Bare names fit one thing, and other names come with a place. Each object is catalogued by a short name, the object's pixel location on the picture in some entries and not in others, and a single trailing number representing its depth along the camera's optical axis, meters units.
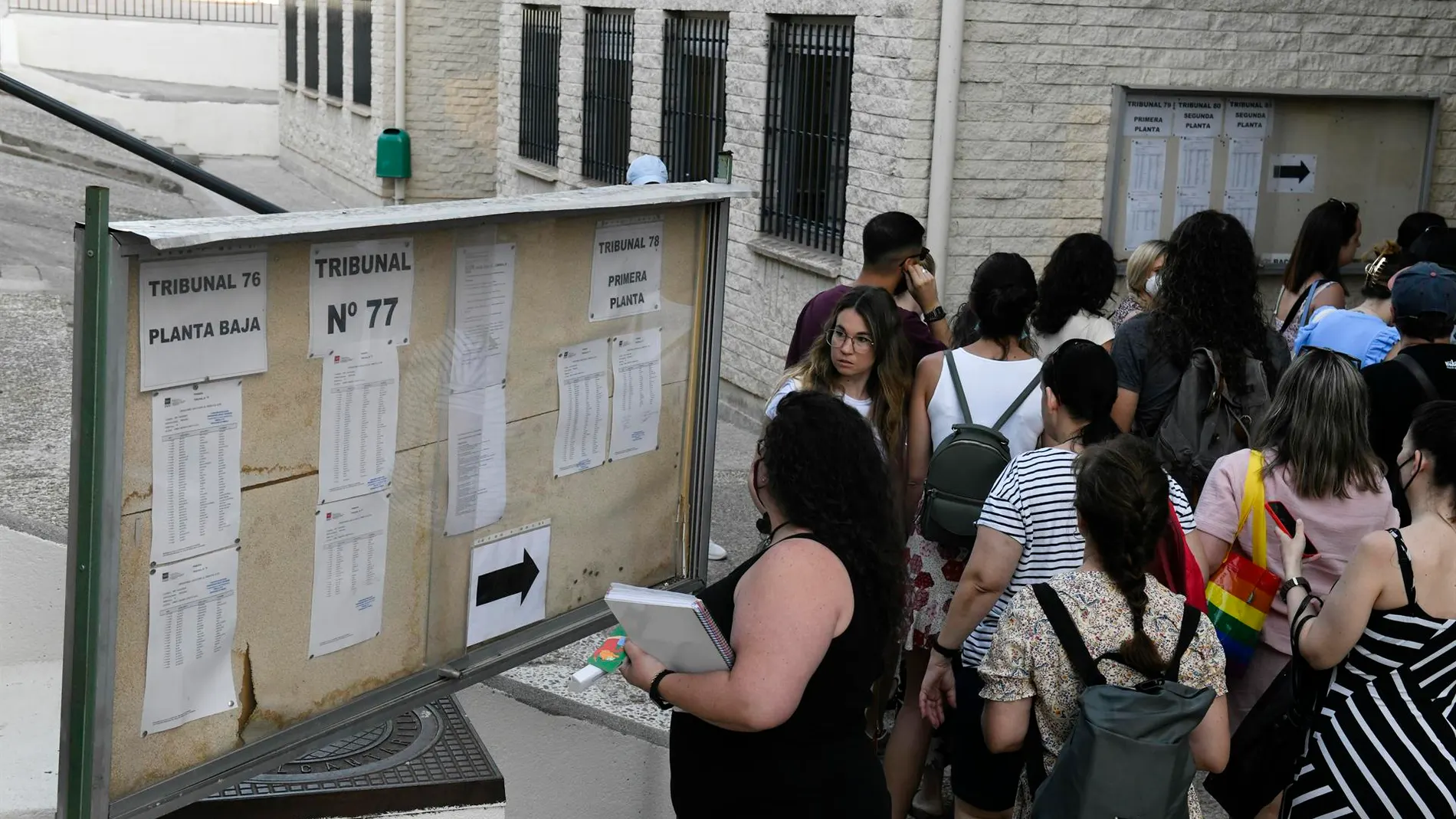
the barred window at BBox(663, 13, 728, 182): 11.06
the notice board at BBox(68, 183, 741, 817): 2.61
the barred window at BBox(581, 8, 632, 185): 13.15
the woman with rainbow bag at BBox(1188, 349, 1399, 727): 4.02
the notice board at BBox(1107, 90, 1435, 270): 8.43
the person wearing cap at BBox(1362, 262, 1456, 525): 4.98
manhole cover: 3.48
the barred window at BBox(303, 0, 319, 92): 24.75
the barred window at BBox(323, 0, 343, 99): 22.49
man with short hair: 5.35
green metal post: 2.36
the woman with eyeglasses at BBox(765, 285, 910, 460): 4.61
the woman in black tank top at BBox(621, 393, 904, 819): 2.87
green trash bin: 18.66
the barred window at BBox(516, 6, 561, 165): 15.36
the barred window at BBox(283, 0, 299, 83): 26.72
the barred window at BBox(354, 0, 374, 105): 20.44
